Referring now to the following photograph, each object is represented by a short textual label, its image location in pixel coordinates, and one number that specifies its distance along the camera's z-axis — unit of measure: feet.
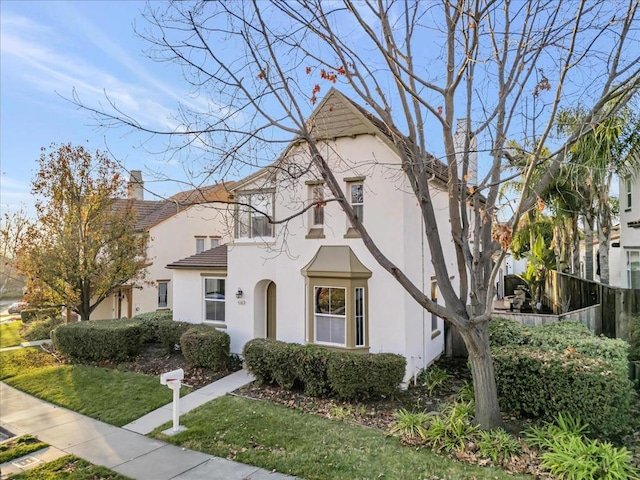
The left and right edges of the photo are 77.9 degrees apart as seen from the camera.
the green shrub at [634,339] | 32.83
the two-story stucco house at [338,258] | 36.04
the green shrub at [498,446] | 21.81
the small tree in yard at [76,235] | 52.75
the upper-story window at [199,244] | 84.76
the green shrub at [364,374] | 30.83
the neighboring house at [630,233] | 50.60
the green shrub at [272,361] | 34.06
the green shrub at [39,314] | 77.00
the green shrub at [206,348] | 40.63
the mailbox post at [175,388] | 27.58
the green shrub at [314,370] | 32.58
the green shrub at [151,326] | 52.55
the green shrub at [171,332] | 47.16
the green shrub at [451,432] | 23.06
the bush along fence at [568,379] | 23.54
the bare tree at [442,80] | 22.93
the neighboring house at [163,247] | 77.41
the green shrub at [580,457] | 19.17
